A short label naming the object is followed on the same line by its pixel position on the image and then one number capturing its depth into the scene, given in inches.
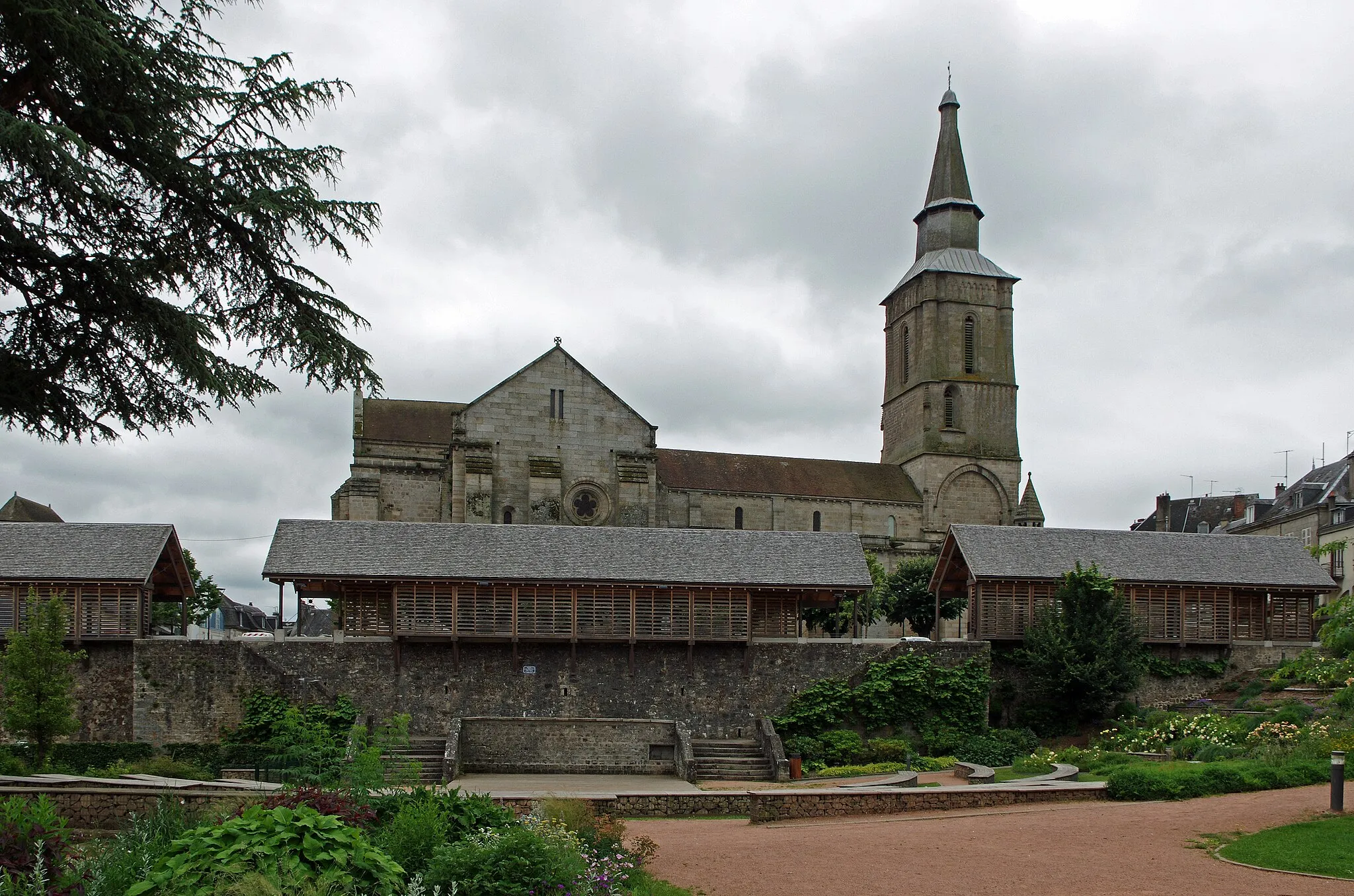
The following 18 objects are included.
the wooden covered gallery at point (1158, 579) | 1385.3
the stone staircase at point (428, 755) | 1114.1
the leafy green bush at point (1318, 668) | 760.3
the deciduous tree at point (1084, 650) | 1262.3
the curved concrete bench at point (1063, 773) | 938.7
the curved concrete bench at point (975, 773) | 976.3
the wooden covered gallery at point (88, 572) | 1224.2
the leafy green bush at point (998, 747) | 1183.6
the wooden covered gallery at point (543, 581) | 1264.8
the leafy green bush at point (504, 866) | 380.5
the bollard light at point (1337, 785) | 708.7
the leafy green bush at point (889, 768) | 1138.0
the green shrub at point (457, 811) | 454.0
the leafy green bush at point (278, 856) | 317.1
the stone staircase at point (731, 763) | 1169.4
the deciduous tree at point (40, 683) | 1025.5
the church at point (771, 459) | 2017.7
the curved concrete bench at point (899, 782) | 933.8
